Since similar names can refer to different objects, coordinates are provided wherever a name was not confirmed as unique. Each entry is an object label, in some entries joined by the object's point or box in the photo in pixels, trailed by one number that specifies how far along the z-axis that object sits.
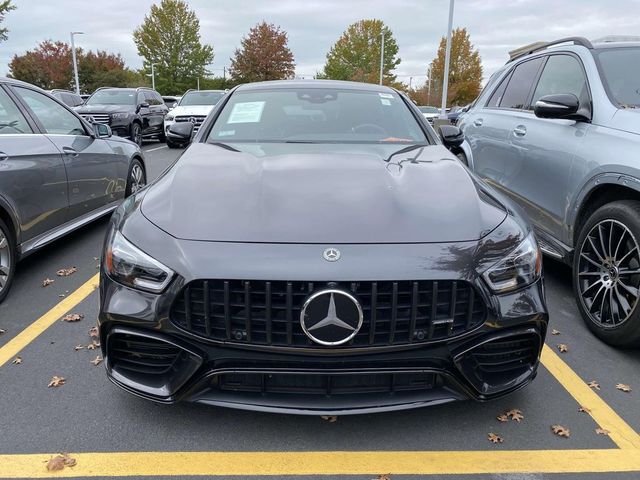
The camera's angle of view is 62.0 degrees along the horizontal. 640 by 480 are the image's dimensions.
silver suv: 3.18
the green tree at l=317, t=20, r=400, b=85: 59.75
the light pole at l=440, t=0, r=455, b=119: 25.78
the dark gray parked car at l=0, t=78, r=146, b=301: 3.94
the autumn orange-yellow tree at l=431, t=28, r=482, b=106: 51.78
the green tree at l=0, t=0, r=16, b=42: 30.73
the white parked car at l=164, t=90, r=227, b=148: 14.51
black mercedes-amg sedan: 2.08
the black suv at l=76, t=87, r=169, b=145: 13.66
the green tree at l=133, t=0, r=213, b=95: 59.84
